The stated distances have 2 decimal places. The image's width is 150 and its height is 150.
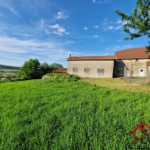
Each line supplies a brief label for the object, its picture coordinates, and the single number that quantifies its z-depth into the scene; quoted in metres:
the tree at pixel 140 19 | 5.46
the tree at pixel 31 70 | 23.73
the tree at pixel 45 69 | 28.19
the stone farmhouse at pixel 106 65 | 15.66
